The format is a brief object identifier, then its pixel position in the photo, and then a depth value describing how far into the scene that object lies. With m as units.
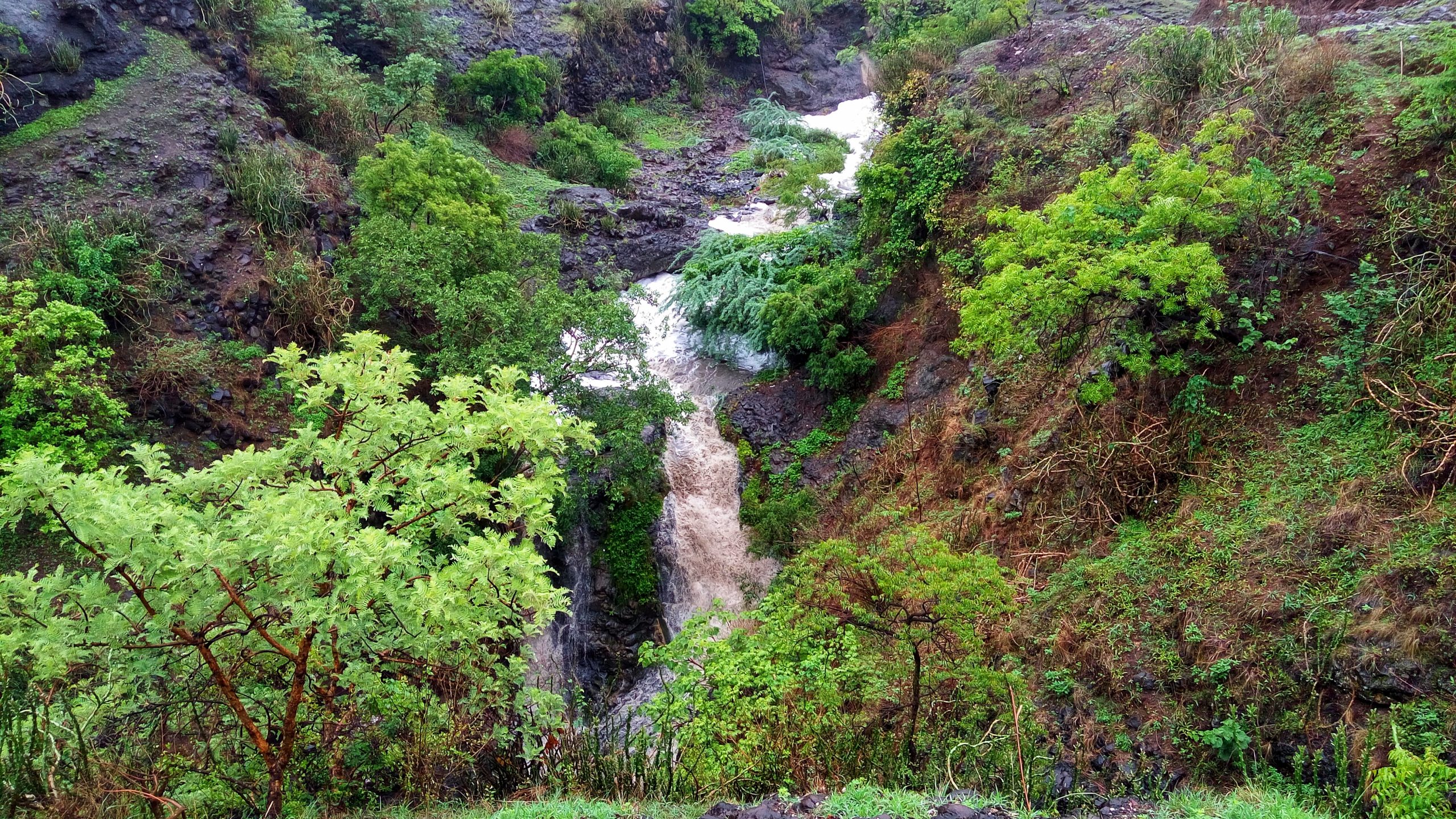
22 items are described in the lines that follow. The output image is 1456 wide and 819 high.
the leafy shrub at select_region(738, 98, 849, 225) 17.44
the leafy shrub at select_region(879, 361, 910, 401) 13.38
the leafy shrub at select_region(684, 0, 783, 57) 29.75
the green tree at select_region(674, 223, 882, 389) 14.18
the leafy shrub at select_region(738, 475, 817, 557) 12.38
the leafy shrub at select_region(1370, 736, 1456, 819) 3.96
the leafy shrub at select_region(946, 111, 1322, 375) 7.51
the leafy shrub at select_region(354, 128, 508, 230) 12.55
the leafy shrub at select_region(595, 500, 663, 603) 12.49
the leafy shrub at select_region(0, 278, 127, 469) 8.74
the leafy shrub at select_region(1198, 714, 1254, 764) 5.90
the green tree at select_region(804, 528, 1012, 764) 6.15
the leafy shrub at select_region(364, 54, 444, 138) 17.59
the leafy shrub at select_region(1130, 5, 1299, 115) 10.67
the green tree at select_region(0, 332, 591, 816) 4.25
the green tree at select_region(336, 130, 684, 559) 10.80
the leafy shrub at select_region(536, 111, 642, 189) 22.33
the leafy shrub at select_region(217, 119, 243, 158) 13.38
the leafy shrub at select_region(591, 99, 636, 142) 25.97
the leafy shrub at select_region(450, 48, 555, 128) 21.58
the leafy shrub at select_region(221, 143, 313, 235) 12.85
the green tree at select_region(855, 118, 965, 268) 13.86
